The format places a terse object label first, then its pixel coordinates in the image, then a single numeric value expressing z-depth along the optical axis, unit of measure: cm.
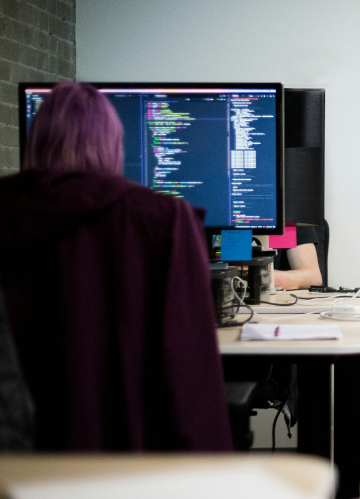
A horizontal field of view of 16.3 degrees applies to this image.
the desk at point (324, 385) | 276
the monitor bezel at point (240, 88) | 315
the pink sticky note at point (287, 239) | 345
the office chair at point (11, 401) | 192
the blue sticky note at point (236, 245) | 318
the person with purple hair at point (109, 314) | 247
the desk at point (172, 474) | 110
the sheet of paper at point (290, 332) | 283
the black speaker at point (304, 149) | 336
